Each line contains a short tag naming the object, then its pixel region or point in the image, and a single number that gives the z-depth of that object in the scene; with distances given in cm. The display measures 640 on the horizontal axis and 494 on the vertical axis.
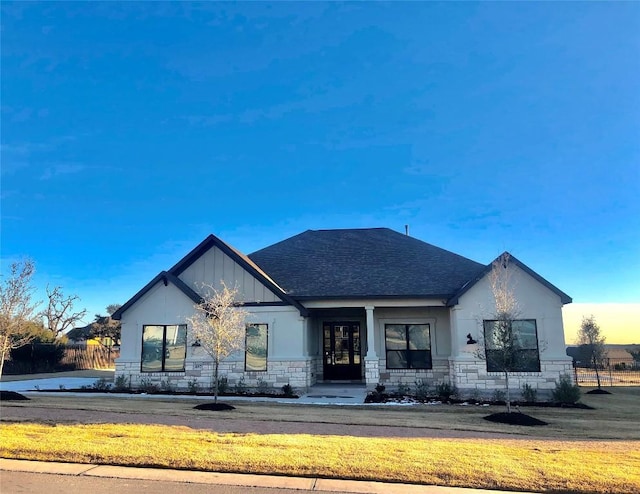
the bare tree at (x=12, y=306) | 1402
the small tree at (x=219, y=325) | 1388
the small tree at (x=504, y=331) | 1299
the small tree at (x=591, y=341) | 2392
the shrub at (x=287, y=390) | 1577
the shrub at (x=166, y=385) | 1684
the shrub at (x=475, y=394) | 1545
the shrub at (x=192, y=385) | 1655
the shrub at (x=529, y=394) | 1480
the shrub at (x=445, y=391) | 1536
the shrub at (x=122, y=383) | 1686
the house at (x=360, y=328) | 1605
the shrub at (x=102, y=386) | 1677
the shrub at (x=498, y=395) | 1525
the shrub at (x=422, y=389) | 1566
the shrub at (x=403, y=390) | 1657
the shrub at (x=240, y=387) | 1635
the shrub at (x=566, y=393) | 1430
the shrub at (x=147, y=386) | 1639
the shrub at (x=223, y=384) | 1645
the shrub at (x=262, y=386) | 1650
